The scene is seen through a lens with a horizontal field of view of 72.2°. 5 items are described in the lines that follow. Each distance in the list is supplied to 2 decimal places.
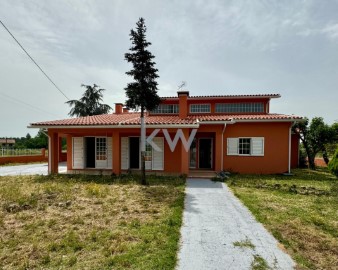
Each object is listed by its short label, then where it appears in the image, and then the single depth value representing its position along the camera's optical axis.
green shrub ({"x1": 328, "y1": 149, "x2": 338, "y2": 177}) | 9.99
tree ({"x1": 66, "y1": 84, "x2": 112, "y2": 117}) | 34.06
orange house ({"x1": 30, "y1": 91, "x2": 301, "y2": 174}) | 12.53
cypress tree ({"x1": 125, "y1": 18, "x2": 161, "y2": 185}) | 9.61
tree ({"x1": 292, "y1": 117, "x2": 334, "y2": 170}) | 17.34
